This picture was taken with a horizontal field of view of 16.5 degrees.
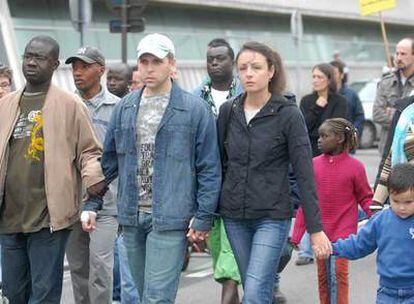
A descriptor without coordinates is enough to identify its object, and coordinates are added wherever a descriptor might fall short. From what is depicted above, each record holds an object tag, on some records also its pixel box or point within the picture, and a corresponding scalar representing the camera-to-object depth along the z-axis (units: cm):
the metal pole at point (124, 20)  1858
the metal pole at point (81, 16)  1868
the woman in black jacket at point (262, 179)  779
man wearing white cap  771
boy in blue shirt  739
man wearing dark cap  986
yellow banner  2316
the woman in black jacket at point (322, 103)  1460
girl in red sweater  996
